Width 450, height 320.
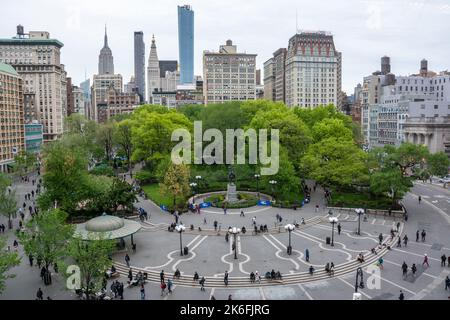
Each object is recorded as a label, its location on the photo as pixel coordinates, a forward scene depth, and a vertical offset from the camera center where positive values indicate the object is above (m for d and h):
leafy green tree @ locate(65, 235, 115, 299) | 26.05 -8.14
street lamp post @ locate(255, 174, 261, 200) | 58.89 -7.11
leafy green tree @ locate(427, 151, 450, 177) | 54.53 -4.33
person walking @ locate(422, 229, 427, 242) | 40.03 -9.98
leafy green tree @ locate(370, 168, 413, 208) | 49.94 -6.28
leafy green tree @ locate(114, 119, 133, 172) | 90.81 -0.48
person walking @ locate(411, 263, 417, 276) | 31.33 -10.41
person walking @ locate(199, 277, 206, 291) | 29.17 -10.57
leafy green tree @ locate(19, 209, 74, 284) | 29.39 -7.56
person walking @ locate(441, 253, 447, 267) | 33.12 -10.26
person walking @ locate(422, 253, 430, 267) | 33.12 -10.38
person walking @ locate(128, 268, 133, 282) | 30.43 -10.45
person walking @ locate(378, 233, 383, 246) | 38.98 -10.07
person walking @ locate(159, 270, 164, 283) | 29.33 -10.15
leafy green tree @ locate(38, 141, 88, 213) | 46.81 -5.62
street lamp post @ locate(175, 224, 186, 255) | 34.64 -7.96
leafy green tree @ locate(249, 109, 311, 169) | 64.25 -0.59
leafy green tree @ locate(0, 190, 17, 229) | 43.88 -7.50
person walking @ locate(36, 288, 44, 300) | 27.25 -10.51
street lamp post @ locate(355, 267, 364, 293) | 28.98 -10.75
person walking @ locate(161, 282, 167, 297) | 28.57 -10.69
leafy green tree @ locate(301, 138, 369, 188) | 55.31 -4.41
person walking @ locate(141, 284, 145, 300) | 27.62 -10.65
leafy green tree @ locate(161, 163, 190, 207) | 50.88 -6.06
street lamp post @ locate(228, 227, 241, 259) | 33.63 -8.08
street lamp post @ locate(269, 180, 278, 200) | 54.54 -6.73
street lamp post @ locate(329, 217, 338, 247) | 36.46 -7.79
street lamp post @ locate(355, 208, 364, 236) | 41.15 -7.95
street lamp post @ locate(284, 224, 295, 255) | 36.19 -10.28
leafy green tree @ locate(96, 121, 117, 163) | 92.44 -0.25
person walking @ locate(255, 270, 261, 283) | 30.61 -10.73
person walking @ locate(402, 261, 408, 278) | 31.12 -10.26
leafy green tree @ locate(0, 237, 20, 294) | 24.62 -7.59
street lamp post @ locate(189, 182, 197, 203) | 56.14 -7.43
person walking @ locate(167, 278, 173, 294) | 28.83 -10.62
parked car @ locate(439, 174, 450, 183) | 73.86 -8.85
